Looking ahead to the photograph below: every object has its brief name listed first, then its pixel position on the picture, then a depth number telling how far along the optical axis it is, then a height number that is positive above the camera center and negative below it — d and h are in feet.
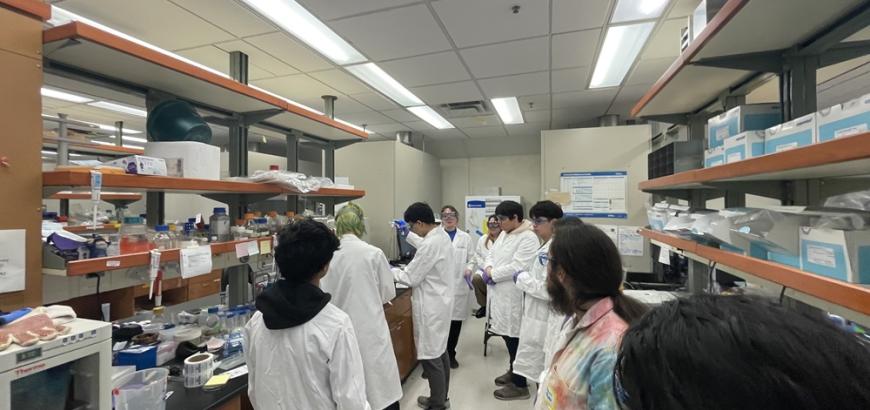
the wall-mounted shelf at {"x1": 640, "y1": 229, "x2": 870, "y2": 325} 2.31 -0.59
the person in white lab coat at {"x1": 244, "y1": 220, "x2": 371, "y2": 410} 4.09 -1.59
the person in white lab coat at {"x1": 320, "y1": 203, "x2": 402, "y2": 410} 6.76 -1.72
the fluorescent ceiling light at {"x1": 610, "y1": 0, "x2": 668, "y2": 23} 7.34 +4.12
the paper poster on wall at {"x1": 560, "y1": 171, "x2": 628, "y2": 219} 13.71 +0.52
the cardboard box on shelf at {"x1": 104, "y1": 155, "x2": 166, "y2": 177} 4.33 +0.51
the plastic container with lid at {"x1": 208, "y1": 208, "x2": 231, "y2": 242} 6.22 -0.34
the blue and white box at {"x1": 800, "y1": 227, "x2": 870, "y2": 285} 2.56 -0.36
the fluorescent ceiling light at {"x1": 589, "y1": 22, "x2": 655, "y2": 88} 8.62 +4.17
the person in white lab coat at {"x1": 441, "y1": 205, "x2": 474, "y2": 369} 11.37 -2.26
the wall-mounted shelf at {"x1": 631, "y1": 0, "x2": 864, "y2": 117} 3.53 +1.94
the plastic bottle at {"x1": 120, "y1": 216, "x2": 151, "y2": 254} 4.66 -0.40
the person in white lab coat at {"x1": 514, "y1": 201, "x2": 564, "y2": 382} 8.13 -2.37
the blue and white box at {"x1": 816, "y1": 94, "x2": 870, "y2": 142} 2.57 +0.66
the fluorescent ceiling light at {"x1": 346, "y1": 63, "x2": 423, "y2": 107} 10.68 +4.07
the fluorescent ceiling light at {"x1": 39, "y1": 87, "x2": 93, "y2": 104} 11.70 +3.69
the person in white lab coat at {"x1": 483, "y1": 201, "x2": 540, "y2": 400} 9.40 -1.89
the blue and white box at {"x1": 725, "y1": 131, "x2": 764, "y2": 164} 3.83 +0.66
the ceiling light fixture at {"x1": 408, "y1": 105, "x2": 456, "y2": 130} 15.10 +4.07
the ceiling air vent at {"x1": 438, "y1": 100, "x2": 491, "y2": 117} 14.40 +4.05
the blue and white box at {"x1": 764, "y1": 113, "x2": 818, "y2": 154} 3.09 +0.66
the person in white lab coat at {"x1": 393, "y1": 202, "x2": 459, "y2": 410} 8.68 -2.34
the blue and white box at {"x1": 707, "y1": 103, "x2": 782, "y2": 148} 4.33 +1.07
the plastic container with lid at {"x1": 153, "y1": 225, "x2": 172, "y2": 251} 5.03 -0.45
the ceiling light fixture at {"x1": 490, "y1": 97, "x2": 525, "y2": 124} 14.26 +4.15
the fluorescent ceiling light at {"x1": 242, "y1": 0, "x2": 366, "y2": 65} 7.36 +4.06
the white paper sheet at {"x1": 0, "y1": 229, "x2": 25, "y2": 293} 3.50 -0.53
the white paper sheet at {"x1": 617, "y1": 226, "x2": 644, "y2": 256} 13.24 -1.29
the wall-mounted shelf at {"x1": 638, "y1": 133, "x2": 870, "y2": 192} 2.26 +0.36
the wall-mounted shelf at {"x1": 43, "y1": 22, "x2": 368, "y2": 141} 3.97 +1.86
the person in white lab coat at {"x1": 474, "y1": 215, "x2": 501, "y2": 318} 13.12 -1.53
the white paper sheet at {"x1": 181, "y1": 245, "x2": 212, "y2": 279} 4.92 -0.77
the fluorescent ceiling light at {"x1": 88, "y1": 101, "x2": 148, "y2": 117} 13.16 +3.71
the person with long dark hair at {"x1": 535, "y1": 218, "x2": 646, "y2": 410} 3.12 -1.06
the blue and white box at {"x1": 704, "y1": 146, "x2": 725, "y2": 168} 4.53 +0.65
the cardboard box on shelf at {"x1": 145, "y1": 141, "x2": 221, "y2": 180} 5.02 +0.73
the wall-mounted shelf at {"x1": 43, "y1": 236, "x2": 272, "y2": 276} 3.80 -0.65
